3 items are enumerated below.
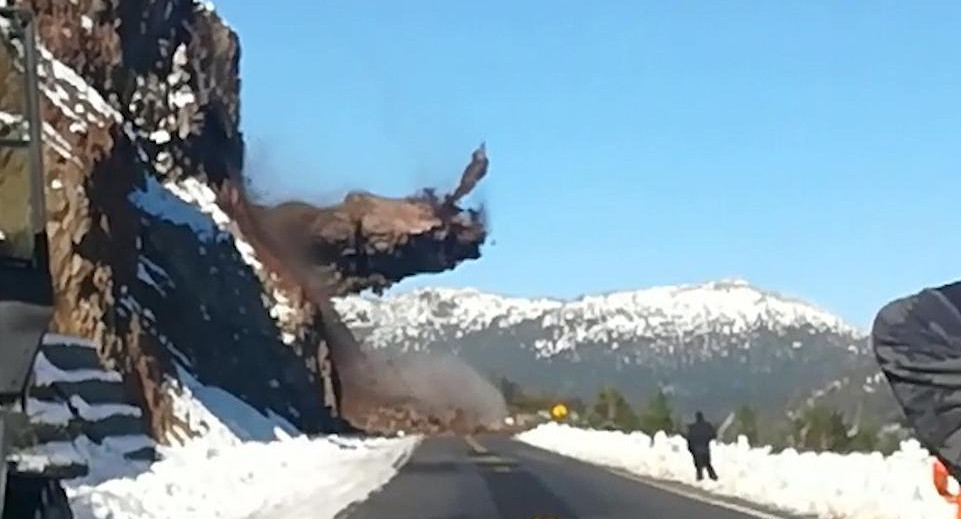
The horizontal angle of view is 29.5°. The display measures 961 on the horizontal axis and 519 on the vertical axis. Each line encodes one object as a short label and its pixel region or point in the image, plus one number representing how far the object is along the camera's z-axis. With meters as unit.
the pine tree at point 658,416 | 70.44
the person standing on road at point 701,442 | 38.78
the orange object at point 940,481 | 6.76
